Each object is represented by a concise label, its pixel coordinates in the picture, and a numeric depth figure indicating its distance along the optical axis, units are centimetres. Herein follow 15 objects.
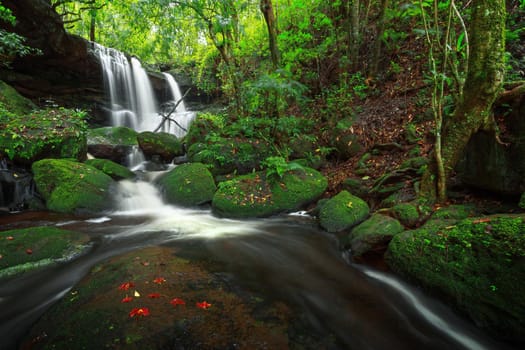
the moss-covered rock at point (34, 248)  332
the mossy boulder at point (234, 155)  753
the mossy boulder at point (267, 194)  592
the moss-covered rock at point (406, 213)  378
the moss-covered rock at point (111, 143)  900
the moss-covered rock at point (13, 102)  817
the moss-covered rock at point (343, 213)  485
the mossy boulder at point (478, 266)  217
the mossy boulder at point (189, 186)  664
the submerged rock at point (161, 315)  204
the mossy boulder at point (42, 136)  628
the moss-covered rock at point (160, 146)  933
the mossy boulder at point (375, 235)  361
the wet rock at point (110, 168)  727
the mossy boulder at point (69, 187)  573
